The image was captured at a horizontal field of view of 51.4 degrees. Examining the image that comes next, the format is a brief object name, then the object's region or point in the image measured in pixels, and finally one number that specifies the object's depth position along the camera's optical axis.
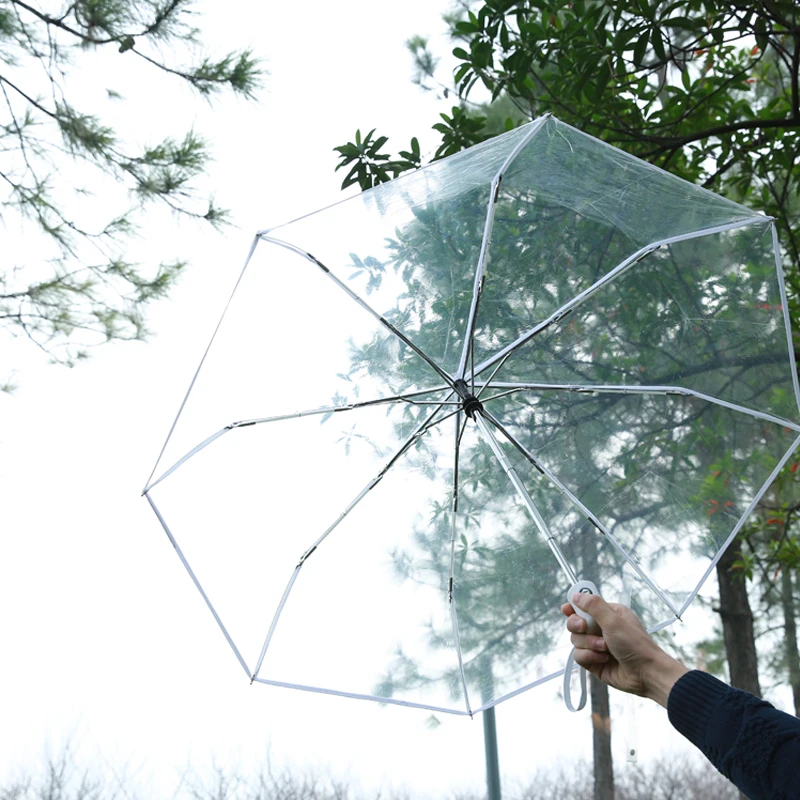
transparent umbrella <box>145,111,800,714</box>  1.15
